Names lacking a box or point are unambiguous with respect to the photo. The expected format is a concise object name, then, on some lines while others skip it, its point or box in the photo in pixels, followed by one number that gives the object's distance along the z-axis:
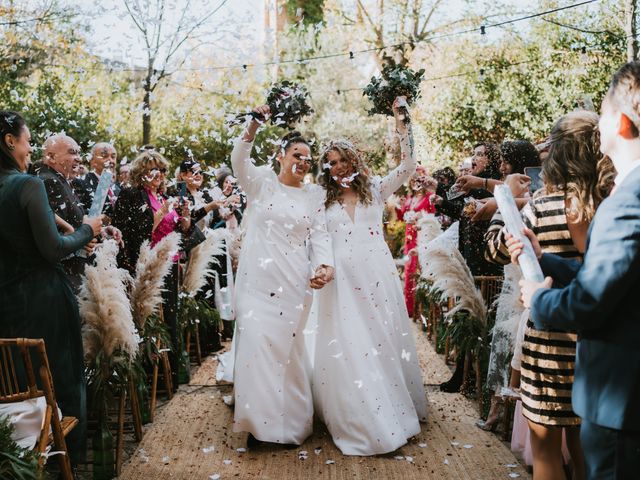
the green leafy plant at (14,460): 2.23
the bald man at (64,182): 4.20
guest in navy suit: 1.65
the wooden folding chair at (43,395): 2.54
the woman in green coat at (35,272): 3.21
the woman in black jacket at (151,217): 5.12
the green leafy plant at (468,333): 4.96
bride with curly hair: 4.24
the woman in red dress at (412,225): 8.62
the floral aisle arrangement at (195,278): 5.90
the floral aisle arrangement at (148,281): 4.23
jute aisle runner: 3.83
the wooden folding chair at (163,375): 4.82
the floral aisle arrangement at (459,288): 4.83
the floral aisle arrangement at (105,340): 3.61
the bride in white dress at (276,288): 4.26
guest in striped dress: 2.54
